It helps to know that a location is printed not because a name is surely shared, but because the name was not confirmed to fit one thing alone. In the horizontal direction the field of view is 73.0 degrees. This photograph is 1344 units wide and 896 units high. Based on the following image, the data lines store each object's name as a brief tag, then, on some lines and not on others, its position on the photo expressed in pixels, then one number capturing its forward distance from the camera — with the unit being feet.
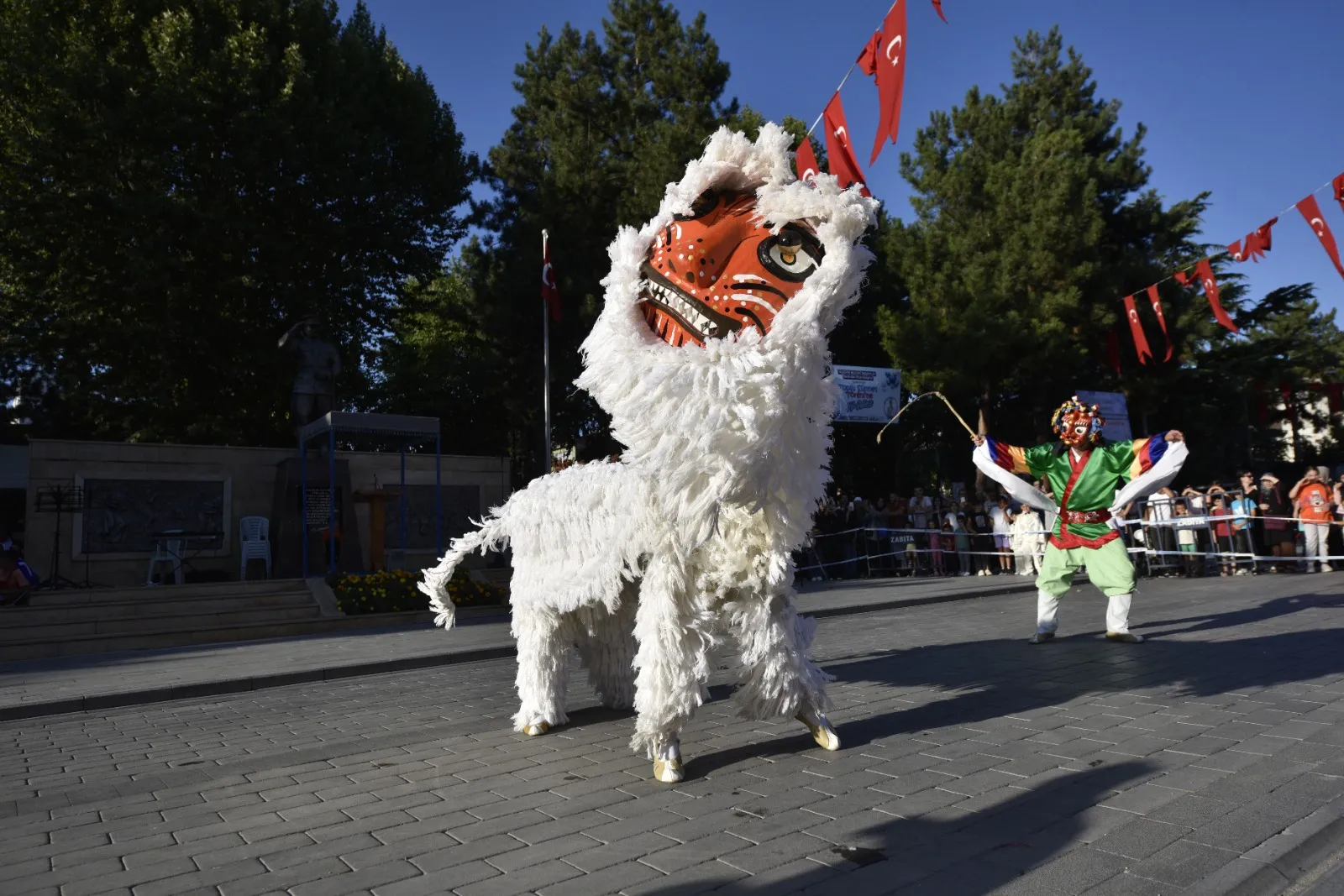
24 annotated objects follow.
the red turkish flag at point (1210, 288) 52.51
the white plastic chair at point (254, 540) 53.31
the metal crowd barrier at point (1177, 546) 50.37
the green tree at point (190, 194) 58.44
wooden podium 52.29
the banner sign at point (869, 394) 73.72
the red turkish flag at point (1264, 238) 46.26
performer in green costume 25.98
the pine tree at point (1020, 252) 77.10
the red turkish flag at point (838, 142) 34.12
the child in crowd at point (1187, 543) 50.83
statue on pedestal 58.85
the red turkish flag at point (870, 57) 31.94
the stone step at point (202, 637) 37.06
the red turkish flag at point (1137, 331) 62.54
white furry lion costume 13.50
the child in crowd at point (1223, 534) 50.88
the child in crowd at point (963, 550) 58.95
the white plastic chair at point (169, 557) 50.12
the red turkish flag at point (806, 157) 29.81
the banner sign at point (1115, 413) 81.05
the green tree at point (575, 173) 78.02
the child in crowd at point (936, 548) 60.19
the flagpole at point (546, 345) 61.29
